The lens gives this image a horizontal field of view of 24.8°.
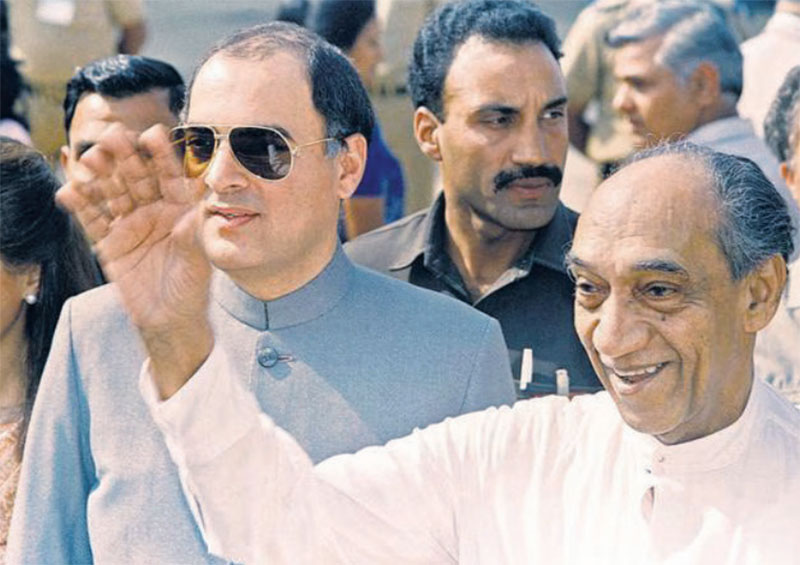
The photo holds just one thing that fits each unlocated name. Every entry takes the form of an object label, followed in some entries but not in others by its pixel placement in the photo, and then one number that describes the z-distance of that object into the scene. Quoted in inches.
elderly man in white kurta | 118.3
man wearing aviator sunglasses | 137.8
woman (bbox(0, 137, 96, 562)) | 159.2
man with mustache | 176.6
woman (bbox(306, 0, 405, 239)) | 222.5
